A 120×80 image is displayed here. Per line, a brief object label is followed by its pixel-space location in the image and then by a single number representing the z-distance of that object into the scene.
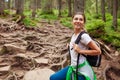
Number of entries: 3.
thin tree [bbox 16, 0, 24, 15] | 6.89
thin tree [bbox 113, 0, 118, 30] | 6.94
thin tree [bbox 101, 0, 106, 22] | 9.56
